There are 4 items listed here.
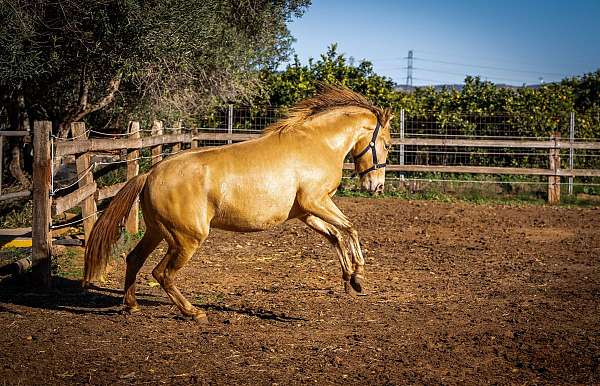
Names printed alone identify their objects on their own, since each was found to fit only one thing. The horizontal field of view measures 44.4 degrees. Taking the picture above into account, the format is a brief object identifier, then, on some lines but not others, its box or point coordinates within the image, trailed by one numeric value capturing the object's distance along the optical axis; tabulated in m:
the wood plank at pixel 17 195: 9.03
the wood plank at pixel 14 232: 9.30
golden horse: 6.71
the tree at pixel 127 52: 11.79
